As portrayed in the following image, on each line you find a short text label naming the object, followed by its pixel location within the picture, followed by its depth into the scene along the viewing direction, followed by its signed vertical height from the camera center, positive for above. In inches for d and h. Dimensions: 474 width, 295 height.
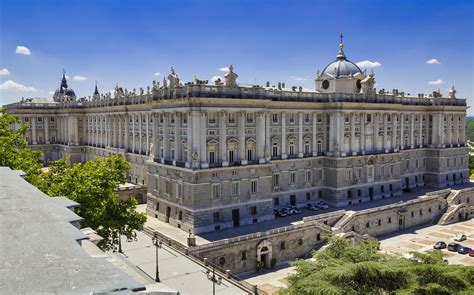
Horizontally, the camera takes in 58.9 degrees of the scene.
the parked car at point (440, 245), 2199.6 -624.2
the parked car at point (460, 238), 2345.0 -622.4
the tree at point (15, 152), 1412.4 -81.5
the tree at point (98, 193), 1350.9 -203.9
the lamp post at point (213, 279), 1244.8 -480.5
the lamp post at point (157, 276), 1381.2 -484.4
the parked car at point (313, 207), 2383.1 -452.5
